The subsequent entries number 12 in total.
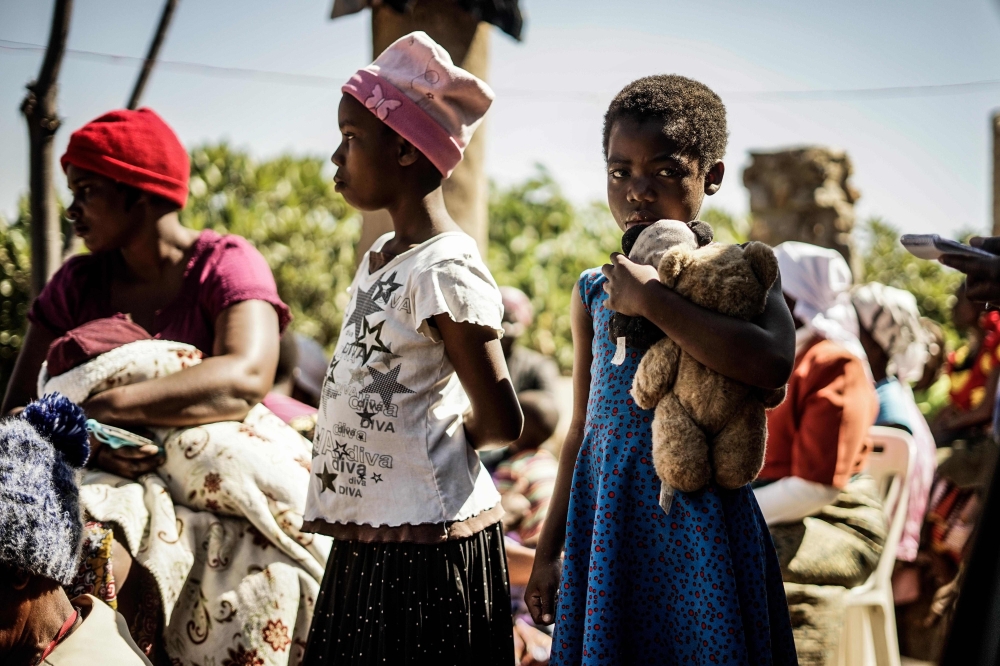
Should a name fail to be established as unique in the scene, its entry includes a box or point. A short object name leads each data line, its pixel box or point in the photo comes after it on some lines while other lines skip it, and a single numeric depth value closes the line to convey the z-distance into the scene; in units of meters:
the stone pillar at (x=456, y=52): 3.98
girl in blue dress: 1.72
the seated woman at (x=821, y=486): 2.96
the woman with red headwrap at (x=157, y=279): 2.67
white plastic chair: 3.73
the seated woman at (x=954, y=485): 5.10
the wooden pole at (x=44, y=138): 3.67
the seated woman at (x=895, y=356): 4.75
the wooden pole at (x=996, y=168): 8.27
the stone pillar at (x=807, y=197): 8.13
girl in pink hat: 2.12
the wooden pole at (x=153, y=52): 4.30
